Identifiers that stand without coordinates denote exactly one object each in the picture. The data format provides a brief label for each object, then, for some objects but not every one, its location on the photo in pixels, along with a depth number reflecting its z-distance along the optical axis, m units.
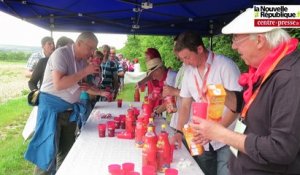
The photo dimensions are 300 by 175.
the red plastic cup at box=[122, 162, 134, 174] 1.39
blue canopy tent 3.07
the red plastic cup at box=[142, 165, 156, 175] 1.40
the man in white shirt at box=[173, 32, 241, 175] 1.81
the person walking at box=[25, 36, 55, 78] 3.69
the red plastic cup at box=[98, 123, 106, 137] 2.11
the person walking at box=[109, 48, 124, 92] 6.21
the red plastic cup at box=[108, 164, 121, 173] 1.40
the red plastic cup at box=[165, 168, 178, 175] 1.41
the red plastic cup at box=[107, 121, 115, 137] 2.13
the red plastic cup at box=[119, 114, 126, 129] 2.37
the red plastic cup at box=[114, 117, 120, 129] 2.37
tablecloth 1.53
